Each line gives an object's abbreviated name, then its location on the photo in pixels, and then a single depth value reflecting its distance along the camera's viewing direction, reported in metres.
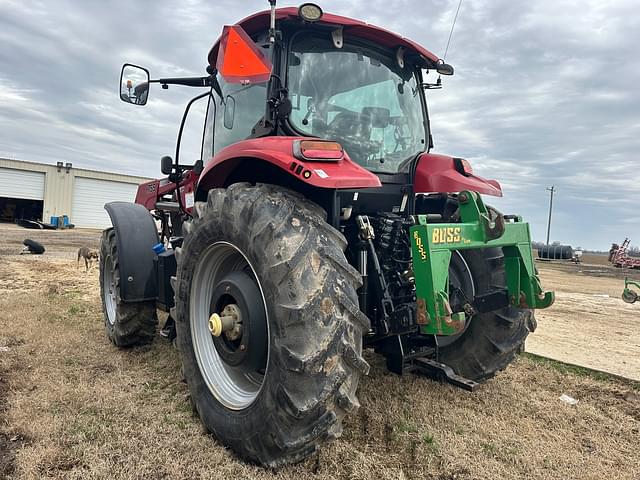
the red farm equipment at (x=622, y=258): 26.51
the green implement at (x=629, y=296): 8.80
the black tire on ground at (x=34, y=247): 13.28
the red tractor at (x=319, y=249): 2.12
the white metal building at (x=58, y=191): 32.03
